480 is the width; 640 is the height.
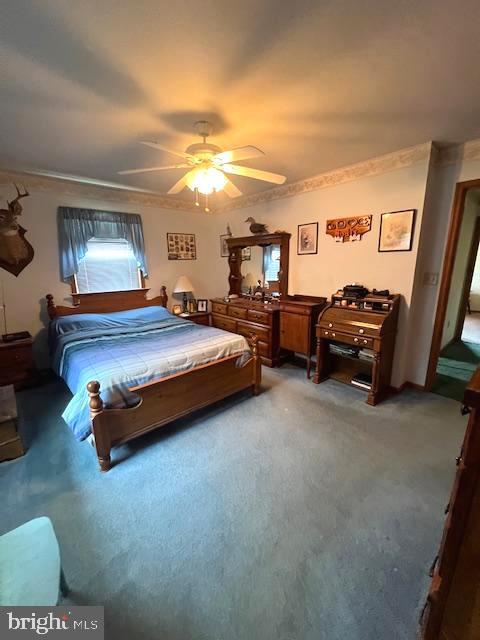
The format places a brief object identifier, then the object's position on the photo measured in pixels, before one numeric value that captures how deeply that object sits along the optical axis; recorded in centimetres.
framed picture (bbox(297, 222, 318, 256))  345
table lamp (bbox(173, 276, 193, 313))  437
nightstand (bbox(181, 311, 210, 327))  442
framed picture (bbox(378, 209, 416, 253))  266
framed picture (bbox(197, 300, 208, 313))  465
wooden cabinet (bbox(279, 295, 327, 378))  331
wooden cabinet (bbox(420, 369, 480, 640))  77
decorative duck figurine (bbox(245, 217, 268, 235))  398
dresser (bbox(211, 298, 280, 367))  366
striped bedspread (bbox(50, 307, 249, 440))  201
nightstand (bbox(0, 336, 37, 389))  287
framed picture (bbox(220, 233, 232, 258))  469
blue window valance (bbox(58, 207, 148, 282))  340
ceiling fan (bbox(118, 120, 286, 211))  186
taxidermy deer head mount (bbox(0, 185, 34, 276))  301
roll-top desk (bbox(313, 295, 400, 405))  269
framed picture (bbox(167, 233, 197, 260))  443
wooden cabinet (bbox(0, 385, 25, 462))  202
